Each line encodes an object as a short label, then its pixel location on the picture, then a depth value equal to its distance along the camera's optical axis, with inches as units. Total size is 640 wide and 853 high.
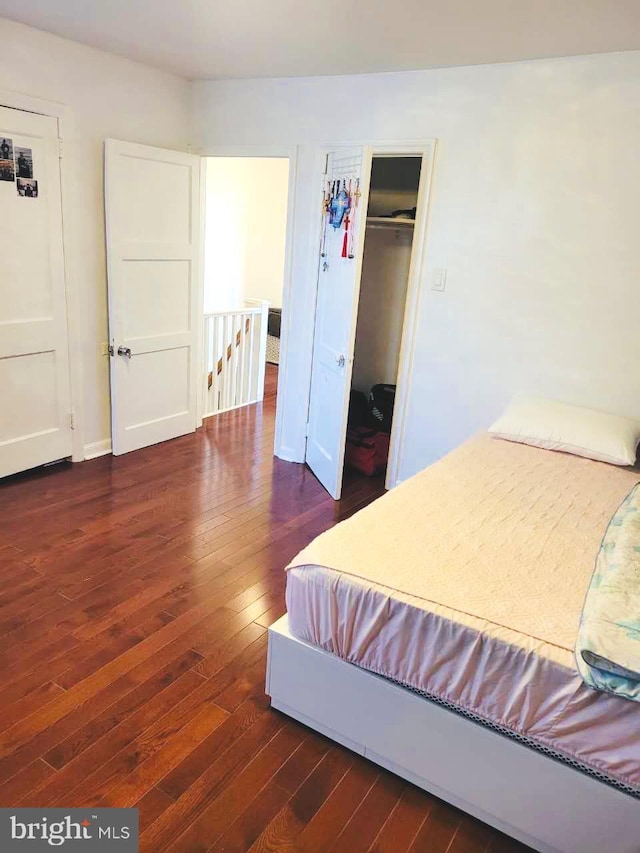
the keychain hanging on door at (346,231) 136.6
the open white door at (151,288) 150.5
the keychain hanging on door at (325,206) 145.0
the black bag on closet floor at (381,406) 171.9
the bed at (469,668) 59.1
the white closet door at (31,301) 129.0
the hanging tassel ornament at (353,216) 131.8
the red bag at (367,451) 161.0
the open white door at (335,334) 132.7
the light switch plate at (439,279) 135.3
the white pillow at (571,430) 112.7
